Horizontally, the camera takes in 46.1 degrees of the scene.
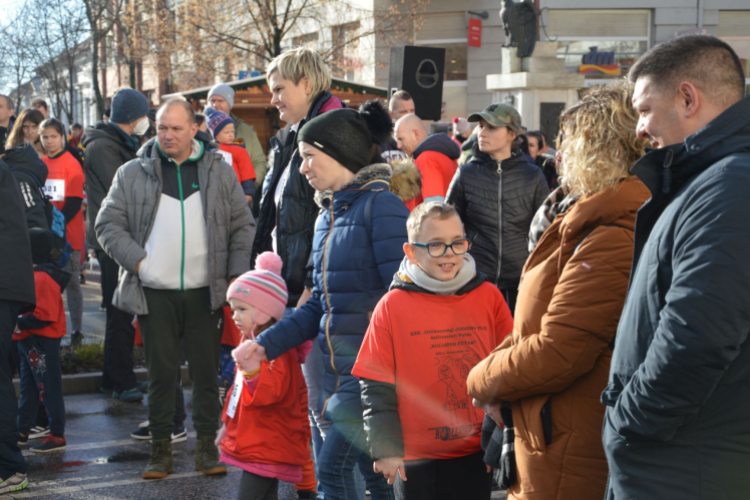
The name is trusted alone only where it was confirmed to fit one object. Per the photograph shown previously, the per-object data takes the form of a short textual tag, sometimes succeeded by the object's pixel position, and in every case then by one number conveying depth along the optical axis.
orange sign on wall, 27.41
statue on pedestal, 16.00
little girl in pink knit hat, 4.19
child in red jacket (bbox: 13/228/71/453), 6.04
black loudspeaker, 10.09
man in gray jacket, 5.57
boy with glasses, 3.35
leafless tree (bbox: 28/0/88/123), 24.67
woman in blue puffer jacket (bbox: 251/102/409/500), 3.74
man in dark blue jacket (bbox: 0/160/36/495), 5.01
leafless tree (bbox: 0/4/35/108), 26.58
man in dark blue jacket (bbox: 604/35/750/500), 2.09
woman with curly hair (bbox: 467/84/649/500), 2.70
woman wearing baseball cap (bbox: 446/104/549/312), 6.45
